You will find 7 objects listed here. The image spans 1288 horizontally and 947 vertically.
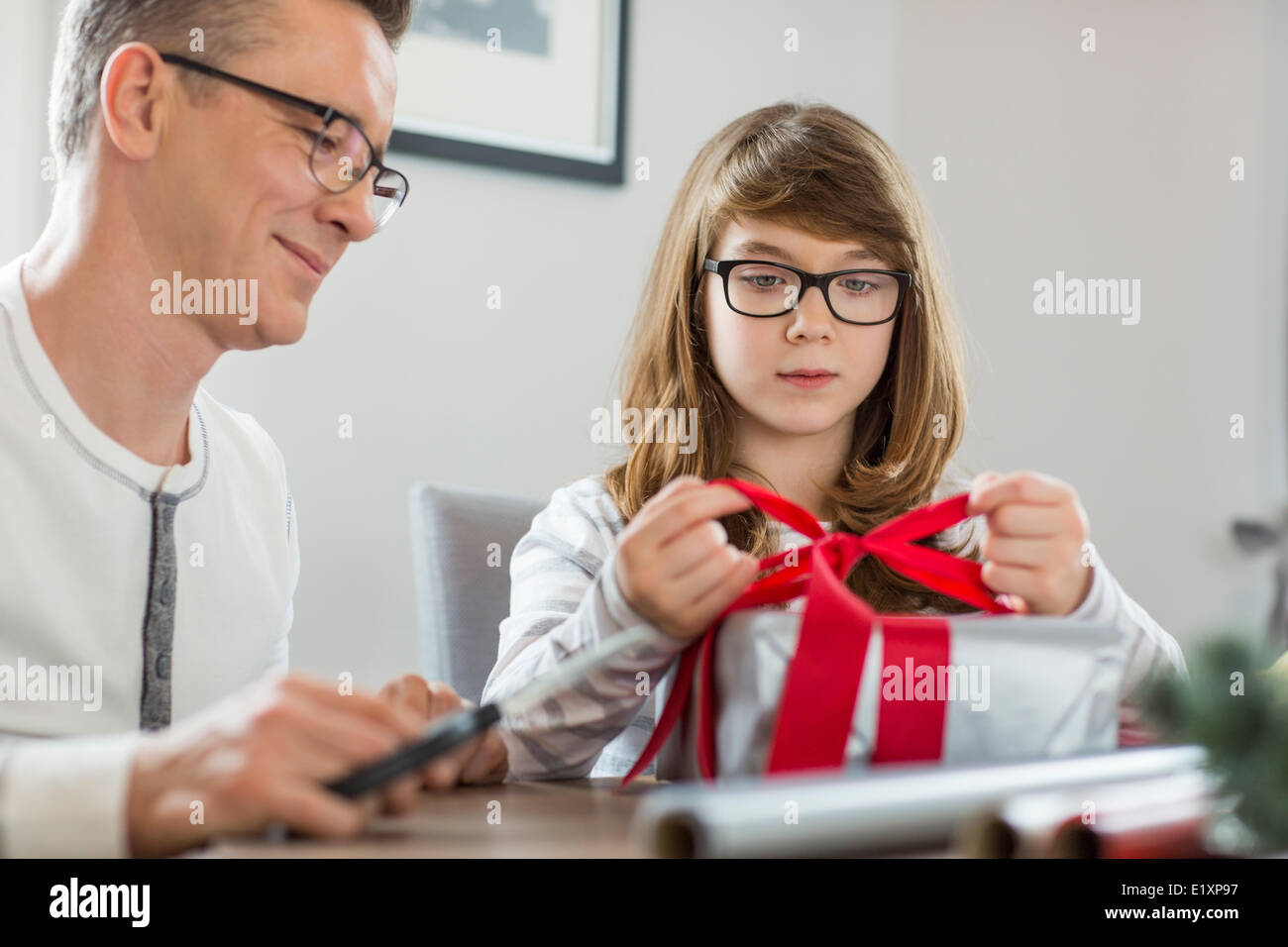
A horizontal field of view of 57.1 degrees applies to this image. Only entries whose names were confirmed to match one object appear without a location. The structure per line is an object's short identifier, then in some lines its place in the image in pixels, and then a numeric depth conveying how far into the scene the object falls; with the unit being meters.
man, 0.95
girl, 1.10
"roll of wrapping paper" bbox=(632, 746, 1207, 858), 0.40
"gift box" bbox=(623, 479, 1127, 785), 0.60
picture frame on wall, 1.90
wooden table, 0.49
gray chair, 1.47
